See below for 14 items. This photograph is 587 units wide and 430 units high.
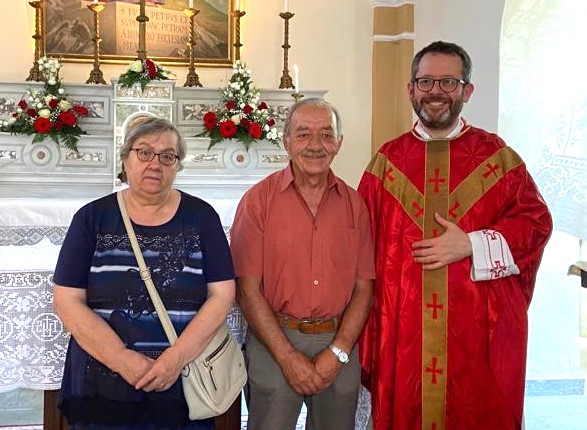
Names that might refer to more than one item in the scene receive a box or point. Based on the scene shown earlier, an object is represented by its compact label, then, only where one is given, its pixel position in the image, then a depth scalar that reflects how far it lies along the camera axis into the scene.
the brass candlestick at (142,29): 5.14
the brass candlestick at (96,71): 5.42
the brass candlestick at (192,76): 5.57
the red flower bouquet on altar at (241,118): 5.17
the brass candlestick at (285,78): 5.82
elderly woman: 2.10
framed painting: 6.22
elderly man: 2.34
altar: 5.20
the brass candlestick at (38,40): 5.49
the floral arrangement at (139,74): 5.14
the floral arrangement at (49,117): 5.10
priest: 2.43
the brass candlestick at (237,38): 6.12
